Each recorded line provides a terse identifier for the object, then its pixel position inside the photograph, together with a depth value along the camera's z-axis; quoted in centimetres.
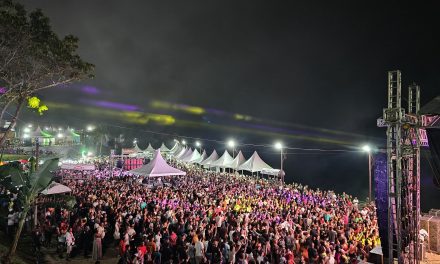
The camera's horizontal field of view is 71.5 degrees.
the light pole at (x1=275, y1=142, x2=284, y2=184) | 2376
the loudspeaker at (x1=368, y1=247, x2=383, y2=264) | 976
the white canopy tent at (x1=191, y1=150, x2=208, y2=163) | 3904
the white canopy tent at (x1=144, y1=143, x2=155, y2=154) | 4503
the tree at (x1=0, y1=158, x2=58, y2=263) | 950
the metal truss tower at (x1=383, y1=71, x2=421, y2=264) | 885
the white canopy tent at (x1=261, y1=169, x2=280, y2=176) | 2575
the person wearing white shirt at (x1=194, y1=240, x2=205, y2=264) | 891
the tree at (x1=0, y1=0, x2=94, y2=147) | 1164
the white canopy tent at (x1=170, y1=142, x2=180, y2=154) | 5170
